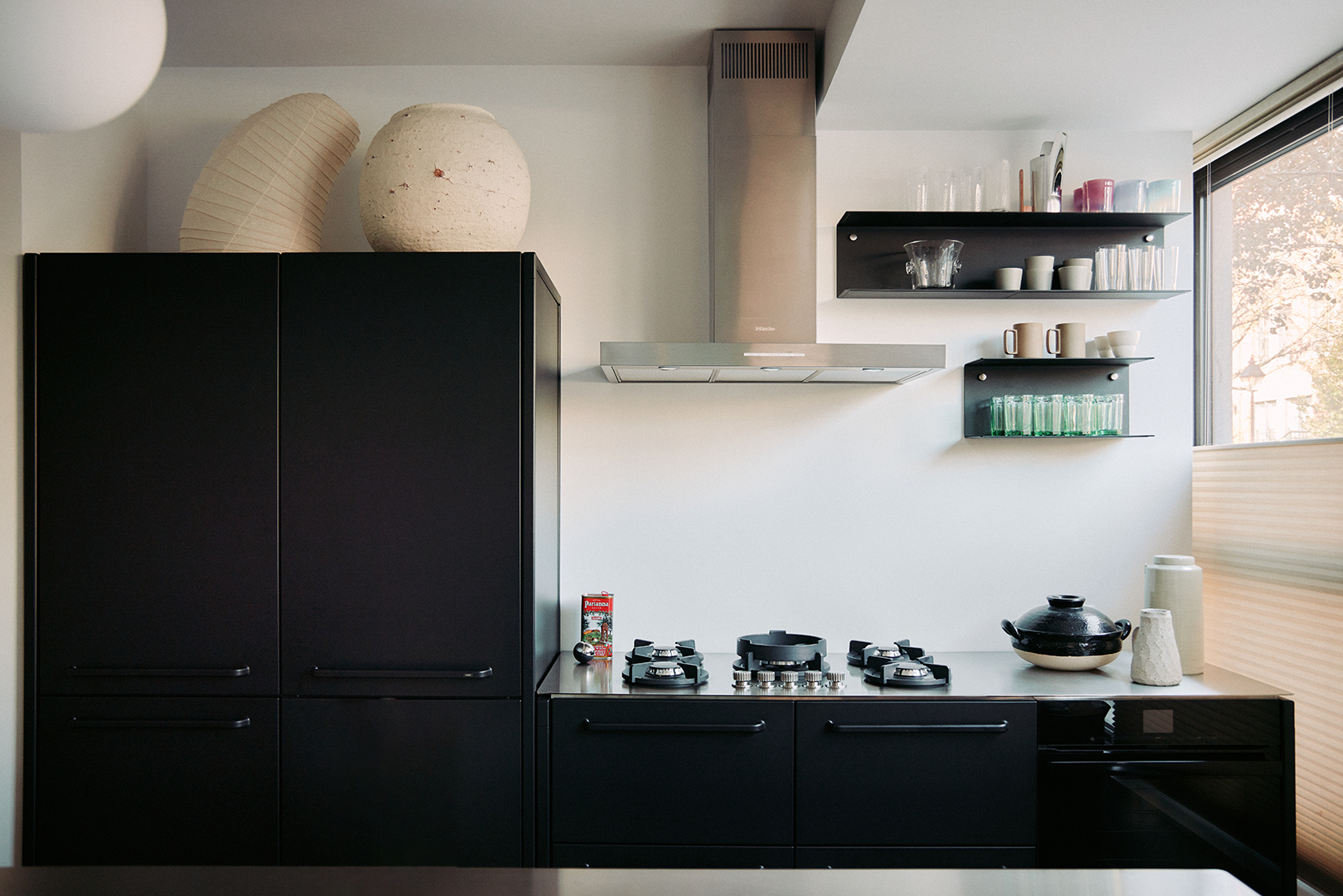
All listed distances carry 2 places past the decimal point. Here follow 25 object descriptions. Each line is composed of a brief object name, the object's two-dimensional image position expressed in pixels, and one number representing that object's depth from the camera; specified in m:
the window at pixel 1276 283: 2.34
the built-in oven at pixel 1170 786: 2.11
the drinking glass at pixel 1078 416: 2.56
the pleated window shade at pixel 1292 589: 2.21
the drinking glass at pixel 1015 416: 2.55
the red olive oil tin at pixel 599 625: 2.49
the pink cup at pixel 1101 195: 2.60
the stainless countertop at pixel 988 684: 2.13
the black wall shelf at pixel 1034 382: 2.67
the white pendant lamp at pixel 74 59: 0.77
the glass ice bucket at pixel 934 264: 2.55
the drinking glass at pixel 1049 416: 2.56
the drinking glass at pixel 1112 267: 2.59
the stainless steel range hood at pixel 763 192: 2.52
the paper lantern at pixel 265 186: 2.23
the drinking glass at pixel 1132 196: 2.61
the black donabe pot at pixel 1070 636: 2.31
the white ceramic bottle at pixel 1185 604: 2.36
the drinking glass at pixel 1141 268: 2.58
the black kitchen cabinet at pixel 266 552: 2.07
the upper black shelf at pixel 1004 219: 2.57
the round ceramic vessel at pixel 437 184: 2.19
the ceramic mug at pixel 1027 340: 2.58
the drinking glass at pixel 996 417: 2.58
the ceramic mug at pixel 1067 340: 2.56
